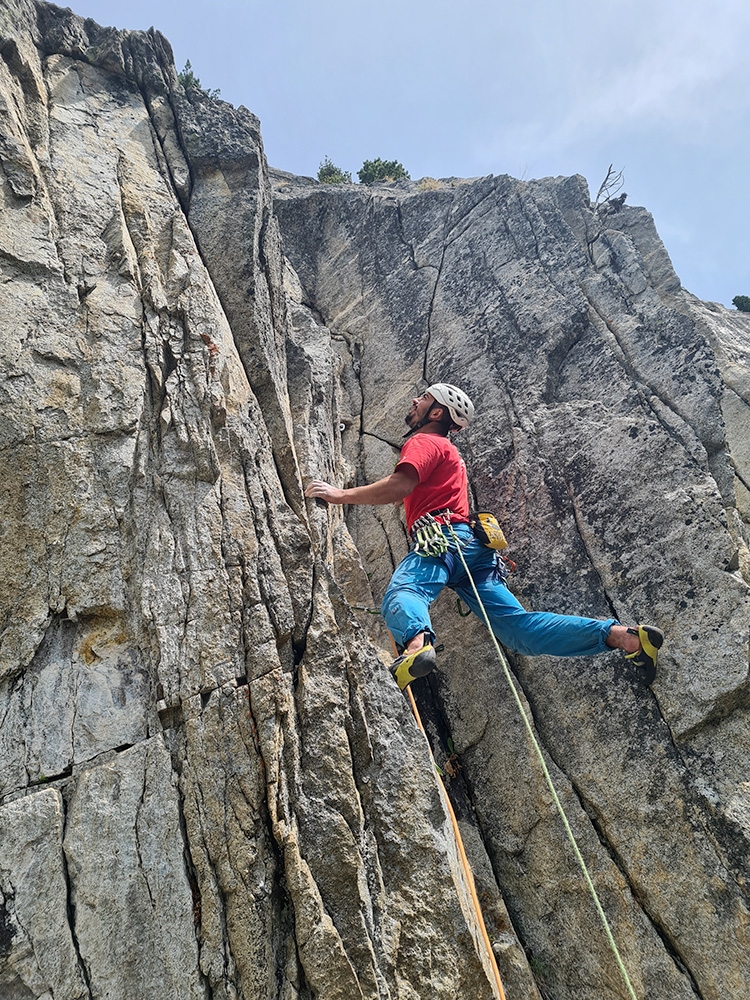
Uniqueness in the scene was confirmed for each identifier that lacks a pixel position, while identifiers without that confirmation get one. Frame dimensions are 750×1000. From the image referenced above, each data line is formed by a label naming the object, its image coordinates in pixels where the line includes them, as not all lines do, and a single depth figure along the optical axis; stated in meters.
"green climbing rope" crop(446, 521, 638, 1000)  5.24
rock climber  4.86
